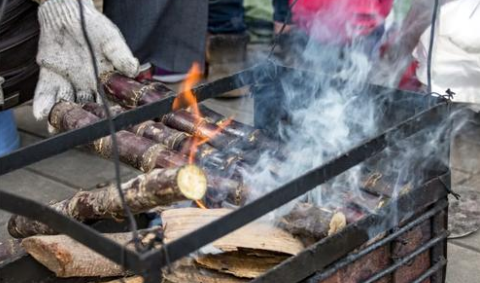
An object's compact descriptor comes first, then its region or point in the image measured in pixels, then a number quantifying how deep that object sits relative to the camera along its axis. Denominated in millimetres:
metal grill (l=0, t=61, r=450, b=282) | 1739
